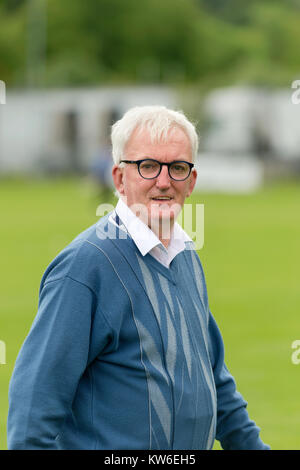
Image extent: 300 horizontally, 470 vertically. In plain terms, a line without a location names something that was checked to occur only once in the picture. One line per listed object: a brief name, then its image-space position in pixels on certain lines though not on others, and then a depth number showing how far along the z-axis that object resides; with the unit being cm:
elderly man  502
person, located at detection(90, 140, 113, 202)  5703
